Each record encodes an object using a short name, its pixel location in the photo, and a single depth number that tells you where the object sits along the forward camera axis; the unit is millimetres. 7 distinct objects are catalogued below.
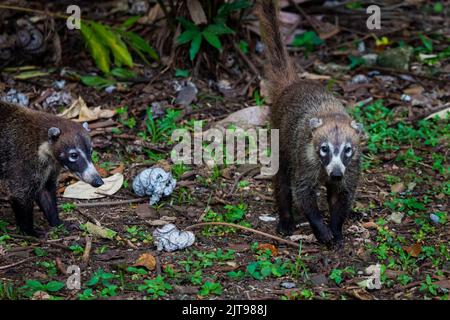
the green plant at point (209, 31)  7660
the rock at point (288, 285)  5004
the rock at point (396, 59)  8516
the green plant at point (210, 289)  4859
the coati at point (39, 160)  5648
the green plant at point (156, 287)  4801
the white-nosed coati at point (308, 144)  5535
